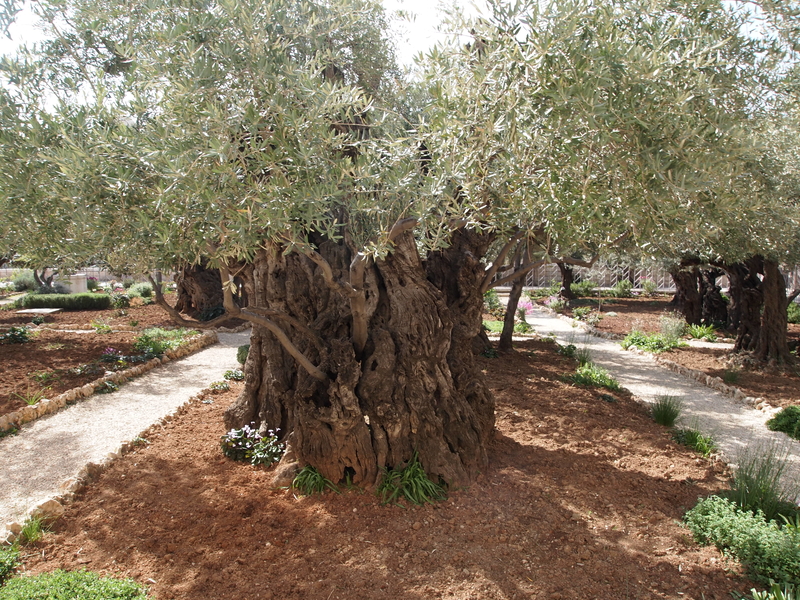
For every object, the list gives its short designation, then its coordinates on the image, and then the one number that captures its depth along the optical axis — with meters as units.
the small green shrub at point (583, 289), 25.00
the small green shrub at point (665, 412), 6.53
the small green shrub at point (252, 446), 5.21
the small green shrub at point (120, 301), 18.83
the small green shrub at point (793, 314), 15.81
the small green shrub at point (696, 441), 5.64
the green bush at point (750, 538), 3.42
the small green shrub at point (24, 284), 25.70
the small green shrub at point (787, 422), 6.54
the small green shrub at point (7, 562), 3.44
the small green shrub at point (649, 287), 27.59
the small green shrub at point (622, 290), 25.75
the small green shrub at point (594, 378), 8.34
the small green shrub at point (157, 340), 10.55
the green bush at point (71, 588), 3.01
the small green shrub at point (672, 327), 12.77
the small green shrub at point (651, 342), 12.18
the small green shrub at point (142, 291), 20.99
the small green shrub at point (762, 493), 4.08
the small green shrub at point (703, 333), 13.73
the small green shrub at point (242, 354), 9.76
